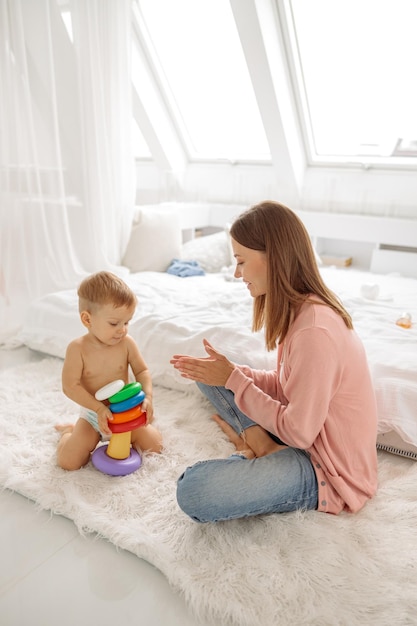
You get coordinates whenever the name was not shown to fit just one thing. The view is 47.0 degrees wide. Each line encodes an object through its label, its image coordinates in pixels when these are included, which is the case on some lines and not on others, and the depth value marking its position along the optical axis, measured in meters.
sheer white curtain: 2.29
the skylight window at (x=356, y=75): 2.87
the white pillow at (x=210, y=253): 3.32
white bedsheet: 1.54
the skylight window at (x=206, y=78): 3.40
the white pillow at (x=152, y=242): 3.12
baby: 1.39
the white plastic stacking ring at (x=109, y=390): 1.33
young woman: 1.12
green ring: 1.35
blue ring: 1.34
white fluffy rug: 1.00
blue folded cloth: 3.07
